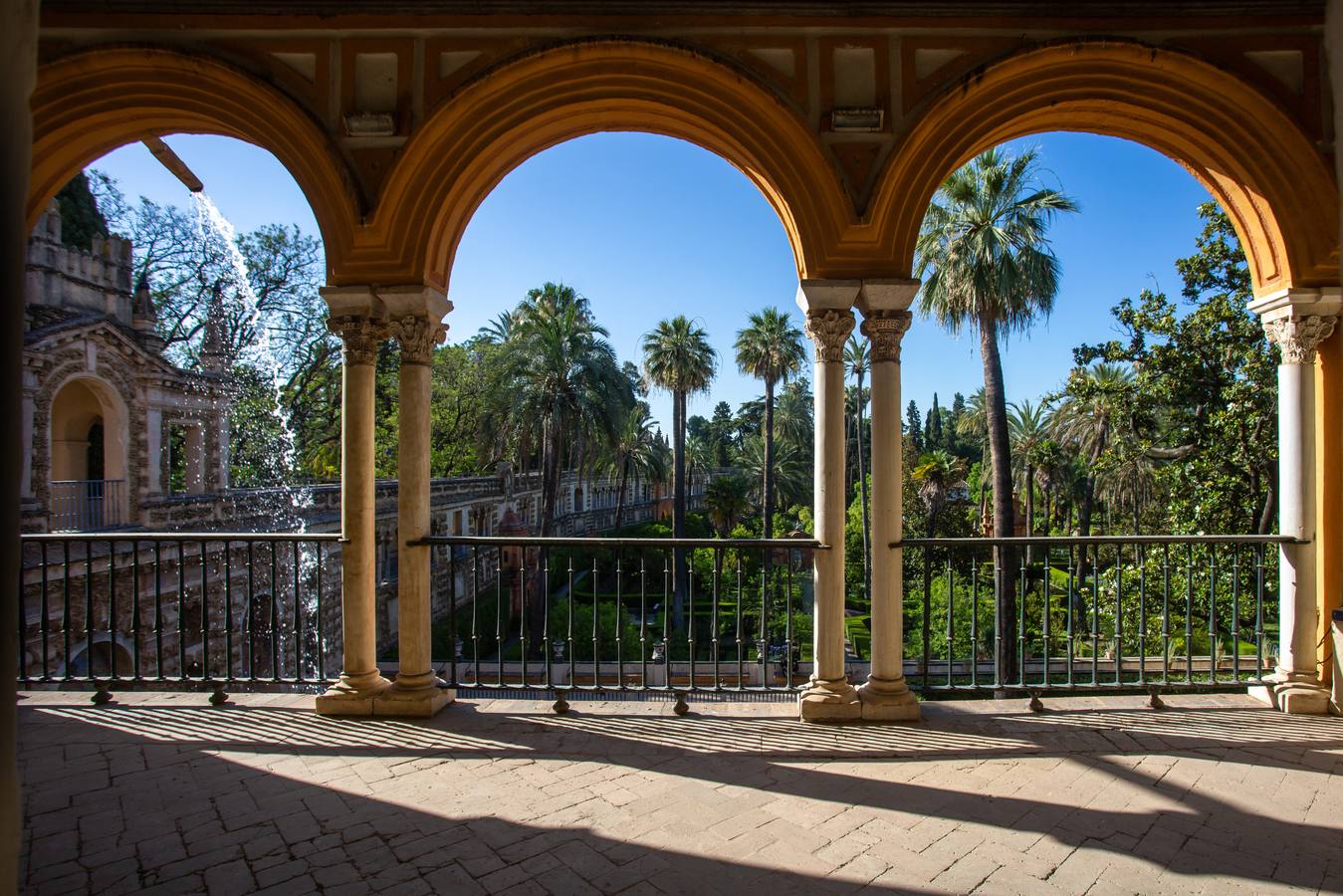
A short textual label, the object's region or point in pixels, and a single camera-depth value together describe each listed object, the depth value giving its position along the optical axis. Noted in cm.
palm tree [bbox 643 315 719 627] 2559
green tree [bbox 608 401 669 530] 3064
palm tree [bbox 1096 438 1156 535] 2208
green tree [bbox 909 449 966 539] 2522
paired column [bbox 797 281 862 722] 418
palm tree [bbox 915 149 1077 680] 1462
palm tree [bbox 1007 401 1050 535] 2862
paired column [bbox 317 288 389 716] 422
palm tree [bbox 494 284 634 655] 1911
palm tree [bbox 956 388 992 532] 3431
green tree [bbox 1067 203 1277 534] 1103
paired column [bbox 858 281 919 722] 416
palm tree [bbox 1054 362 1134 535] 1387
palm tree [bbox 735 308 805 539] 2792
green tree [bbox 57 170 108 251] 1744
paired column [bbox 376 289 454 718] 421
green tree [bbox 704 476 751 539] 2792
